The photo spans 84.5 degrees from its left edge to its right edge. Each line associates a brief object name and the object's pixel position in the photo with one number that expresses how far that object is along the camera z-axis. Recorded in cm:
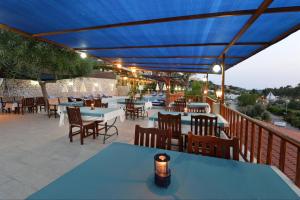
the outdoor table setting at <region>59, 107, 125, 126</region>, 440
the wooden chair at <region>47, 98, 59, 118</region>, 782
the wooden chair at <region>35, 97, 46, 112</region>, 945
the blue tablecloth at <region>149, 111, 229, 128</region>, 351
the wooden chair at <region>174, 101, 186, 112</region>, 601
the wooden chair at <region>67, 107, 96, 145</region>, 429
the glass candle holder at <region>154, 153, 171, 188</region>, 111
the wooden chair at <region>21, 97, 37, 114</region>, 886
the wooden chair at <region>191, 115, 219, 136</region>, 328
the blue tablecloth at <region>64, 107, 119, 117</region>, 440
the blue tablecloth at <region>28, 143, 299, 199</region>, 102
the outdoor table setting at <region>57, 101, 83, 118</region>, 669
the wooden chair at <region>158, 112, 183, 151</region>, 335
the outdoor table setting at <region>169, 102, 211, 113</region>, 747
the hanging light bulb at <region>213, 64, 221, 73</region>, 528
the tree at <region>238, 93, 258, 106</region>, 2792
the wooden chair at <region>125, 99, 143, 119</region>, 766
